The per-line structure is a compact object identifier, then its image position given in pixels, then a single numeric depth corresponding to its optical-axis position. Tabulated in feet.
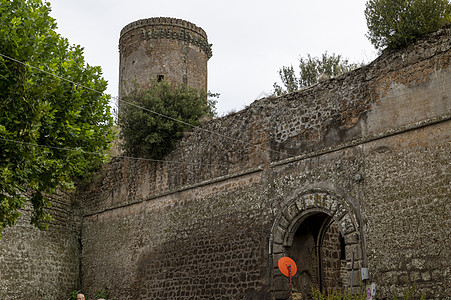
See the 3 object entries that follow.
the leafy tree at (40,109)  30.60
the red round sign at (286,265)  34.92
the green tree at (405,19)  33.81
